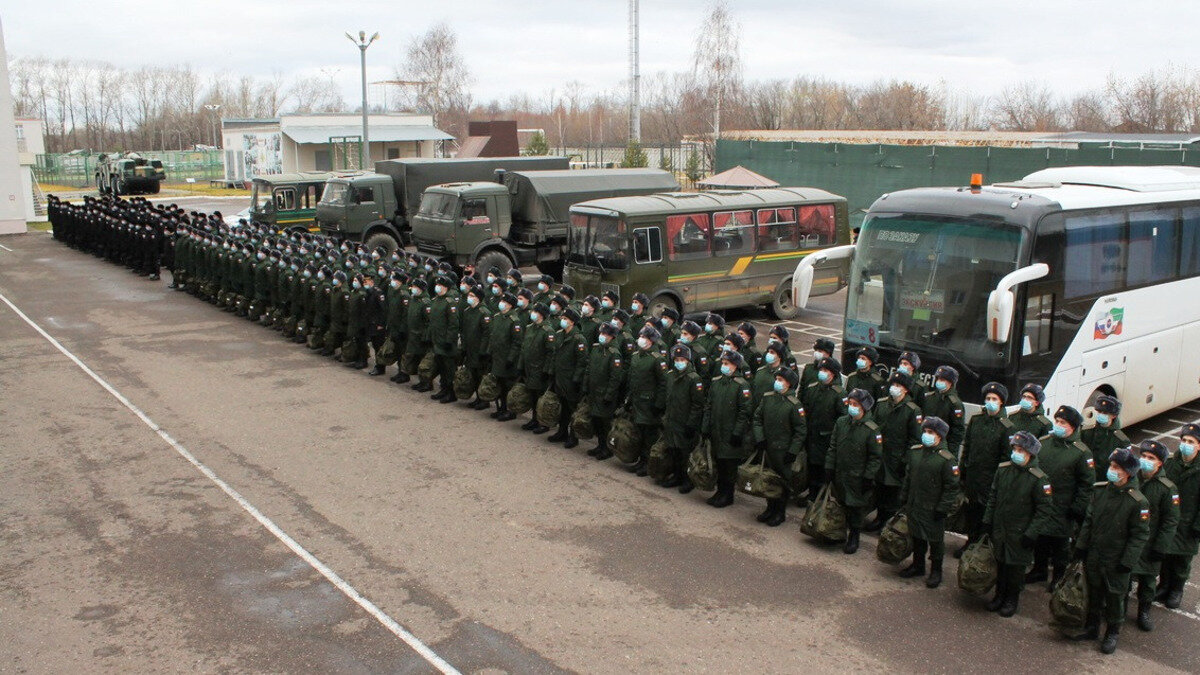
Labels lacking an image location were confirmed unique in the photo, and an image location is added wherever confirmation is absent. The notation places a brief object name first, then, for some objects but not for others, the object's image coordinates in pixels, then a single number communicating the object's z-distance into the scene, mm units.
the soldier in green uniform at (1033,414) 7441
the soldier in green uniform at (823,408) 8438
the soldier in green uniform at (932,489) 7074
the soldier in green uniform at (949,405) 8094
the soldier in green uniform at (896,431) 7871
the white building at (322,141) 48312
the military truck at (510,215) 20406
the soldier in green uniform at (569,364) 10484
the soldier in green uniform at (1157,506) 6375
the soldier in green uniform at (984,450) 7531
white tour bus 8930
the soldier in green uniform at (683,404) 9039
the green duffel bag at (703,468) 8914
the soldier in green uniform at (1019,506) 6652
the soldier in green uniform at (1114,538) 6227
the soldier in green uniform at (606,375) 9930
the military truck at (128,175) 48531
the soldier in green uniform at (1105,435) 7234
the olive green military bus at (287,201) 24266
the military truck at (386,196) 22969
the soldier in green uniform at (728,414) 8617
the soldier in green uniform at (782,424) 8258
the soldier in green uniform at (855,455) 7629
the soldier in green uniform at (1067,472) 6828
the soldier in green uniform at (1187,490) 6637
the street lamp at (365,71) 30781
